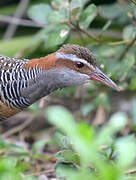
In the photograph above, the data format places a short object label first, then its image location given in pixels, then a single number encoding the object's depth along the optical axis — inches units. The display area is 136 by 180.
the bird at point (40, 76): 228.8
